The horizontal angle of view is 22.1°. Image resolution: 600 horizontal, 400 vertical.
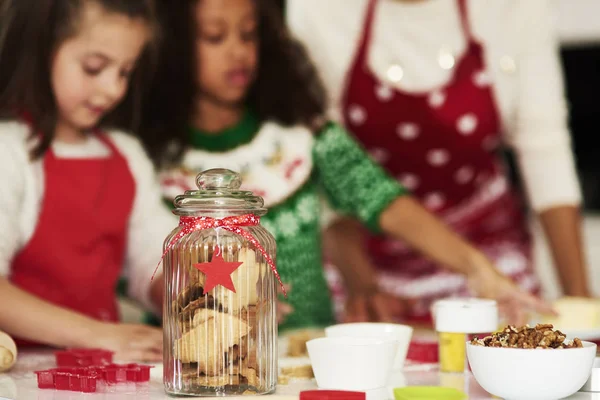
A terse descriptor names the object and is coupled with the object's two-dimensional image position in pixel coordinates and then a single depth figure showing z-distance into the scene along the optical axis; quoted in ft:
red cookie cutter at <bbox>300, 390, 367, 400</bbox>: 4.74
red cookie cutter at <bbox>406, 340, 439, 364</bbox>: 5.75
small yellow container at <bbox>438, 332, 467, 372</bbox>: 5.45
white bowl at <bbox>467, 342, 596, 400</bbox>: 4.75
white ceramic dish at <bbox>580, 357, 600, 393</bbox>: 4.99
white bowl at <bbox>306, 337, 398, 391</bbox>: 4.93
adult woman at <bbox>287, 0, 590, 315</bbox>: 7.82
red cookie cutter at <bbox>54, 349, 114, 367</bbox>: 5.54
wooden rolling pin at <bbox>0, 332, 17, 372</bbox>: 5.41
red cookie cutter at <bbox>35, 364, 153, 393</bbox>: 5.08
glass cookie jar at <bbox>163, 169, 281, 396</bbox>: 4.91
